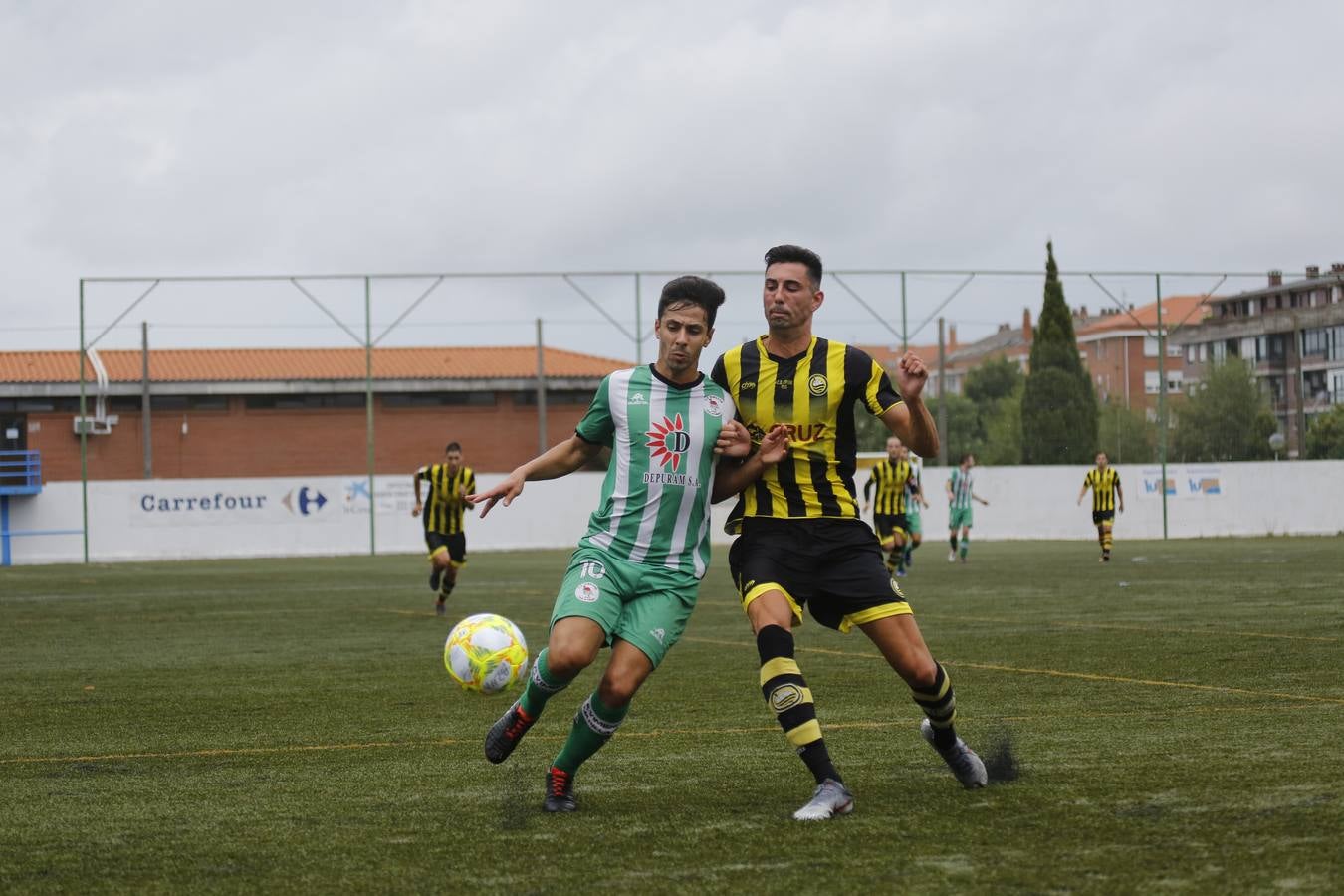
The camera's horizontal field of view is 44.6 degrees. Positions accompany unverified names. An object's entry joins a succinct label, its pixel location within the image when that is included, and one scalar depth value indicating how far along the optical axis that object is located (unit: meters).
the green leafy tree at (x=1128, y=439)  42.16
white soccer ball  7.30
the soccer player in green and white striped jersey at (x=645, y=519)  6.05
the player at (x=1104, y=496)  28.62
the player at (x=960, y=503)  30.39
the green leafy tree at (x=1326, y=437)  42.19
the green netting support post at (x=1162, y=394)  41.97
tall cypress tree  42.34
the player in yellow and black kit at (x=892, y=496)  24.42
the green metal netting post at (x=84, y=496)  37.31
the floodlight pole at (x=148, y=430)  48.59
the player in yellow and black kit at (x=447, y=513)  19.53
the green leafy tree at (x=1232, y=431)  41.91
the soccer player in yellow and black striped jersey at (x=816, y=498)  6.15
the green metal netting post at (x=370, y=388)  38.22
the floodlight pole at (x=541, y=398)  48.87
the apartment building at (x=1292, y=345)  42.56
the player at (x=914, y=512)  25.33
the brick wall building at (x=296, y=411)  48.00
